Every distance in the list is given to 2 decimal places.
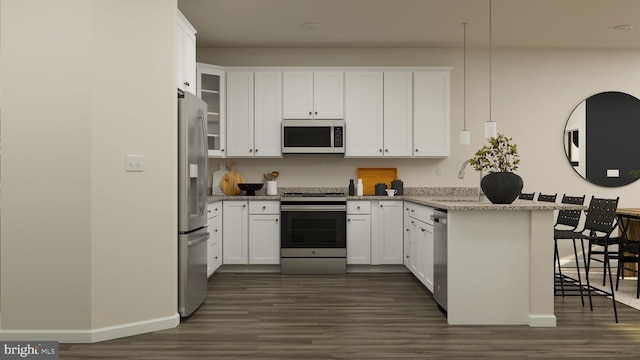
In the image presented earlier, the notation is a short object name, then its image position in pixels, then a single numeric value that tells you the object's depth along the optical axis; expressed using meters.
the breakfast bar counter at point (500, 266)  3.99
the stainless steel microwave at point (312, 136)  6.44
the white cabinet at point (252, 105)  6.49
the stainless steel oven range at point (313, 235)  6.18
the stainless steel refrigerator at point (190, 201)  4.13
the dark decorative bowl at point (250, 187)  6.47
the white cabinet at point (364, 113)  6.49
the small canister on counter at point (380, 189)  6.68
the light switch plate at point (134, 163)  3.76
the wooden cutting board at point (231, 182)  6.72
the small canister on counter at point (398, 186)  6.67
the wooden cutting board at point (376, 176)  6.85
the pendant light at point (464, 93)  6.80
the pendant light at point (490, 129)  4.88
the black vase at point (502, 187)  4.11
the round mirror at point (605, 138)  6.82
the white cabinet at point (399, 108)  6.48
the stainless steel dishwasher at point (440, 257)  4.14
